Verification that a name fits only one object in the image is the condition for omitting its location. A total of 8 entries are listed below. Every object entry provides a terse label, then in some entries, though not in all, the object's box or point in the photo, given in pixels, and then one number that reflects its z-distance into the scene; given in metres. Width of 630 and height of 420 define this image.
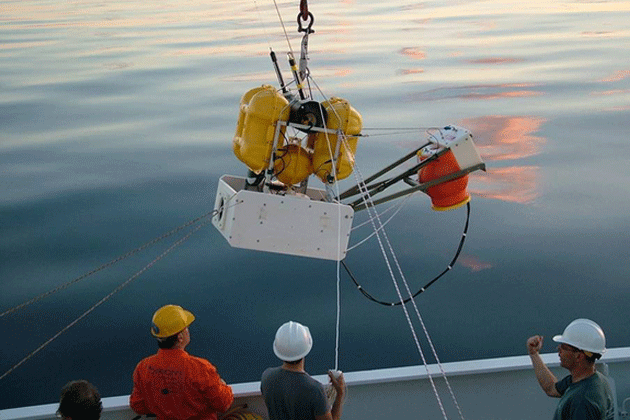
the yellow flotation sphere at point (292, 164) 4.71
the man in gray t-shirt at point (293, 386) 3.87
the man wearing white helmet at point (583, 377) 3.77
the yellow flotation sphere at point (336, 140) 4.64
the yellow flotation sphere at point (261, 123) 4.57
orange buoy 5.05
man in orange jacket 4.20
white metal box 4.49
